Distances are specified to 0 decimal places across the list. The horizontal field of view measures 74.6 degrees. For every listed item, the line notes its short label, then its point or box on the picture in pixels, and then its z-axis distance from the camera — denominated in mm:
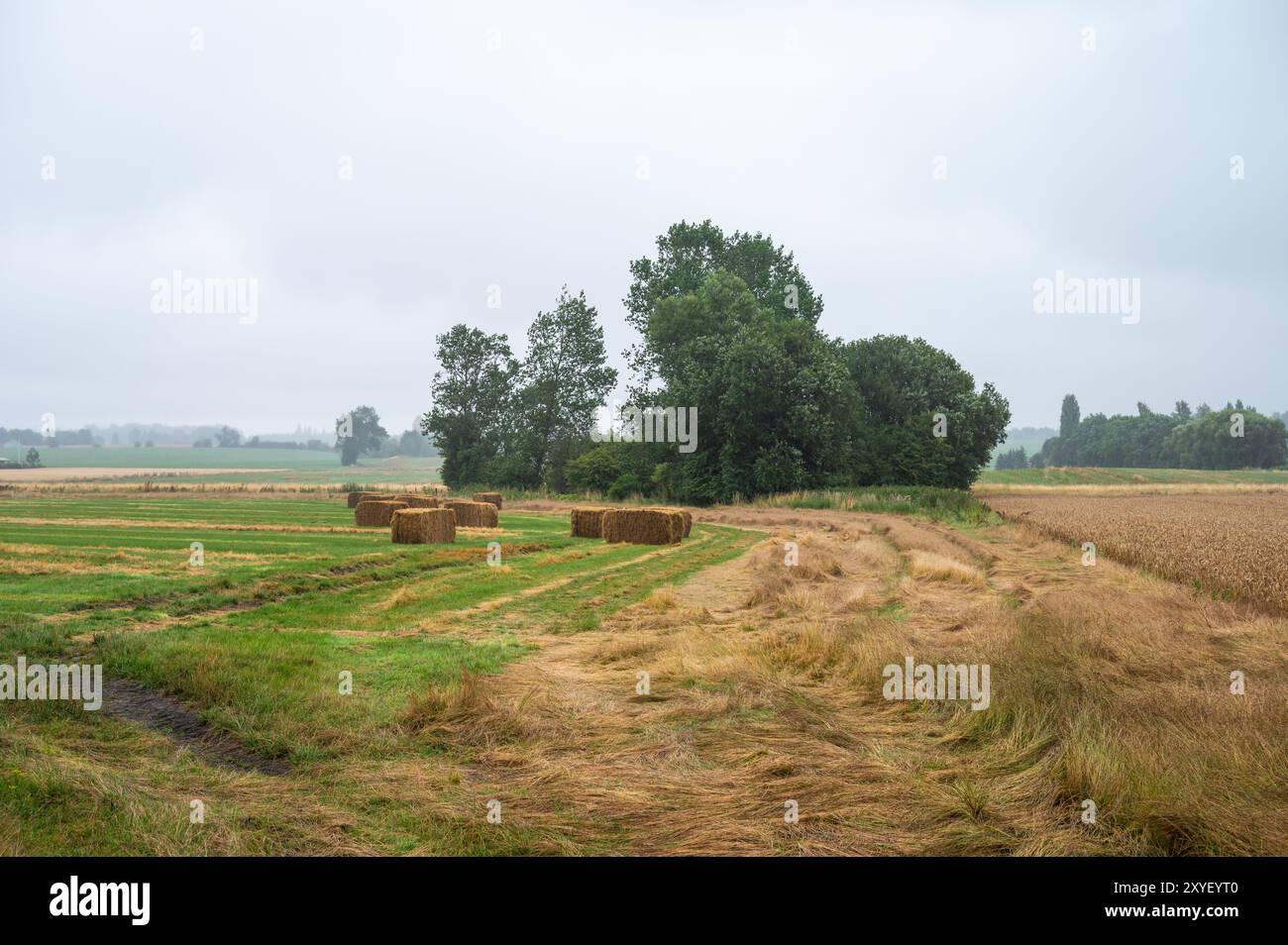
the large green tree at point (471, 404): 80625
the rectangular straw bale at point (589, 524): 33469
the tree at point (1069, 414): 164375
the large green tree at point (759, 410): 54222
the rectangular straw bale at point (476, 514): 37062
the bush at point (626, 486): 61031
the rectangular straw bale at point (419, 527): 27359
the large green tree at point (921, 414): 64688
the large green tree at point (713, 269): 76500
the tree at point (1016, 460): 183125
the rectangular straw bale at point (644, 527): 31375
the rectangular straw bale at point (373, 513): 34688
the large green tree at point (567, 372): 78438
